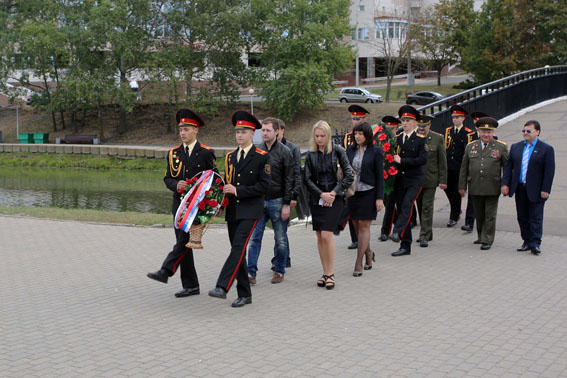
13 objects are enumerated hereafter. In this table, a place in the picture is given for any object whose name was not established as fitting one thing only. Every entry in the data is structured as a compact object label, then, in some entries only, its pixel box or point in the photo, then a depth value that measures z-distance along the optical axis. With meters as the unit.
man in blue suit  10.05
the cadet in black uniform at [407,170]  10.27
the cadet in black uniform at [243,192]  7.54
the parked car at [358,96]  55.41
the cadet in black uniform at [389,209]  10.80
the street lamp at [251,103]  44.04
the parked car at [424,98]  54.31
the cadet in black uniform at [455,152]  12.27
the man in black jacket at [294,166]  8.56
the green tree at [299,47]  42.81
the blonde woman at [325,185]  8.27
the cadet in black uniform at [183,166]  7.72
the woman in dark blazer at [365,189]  9.02
